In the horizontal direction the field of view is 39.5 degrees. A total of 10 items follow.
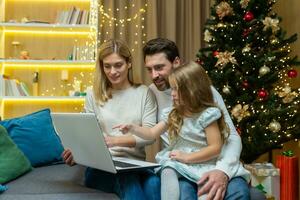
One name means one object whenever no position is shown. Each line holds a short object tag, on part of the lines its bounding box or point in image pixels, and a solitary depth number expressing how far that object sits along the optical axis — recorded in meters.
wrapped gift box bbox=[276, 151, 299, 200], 2.97
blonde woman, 2.06
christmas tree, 3.16
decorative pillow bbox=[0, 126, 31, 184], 1.93
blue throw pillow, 2.34
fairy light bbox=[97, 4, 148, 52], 4.27
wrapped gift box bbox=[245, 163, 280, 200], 2.84
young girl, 1.64
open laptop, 1.52
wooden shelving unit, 4.29
